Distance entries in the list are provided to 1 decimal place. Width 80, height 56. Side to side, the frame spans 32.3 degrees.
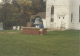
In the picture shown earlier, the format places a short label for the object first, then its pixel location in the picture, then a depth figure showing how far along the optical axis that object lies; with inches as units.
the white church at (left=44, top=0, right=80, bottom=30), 828.6
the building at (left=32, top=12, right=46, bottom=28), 985.0
